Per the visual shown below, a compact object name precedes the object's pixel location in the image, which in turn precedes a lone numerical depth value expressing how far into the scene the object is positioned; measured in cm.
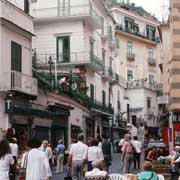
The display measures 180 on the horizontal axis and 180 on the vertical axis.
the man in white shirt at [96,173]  1224
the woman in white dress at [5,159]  1100
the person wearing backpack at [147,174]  1277
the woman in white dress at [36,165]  1129
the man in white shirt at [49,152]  2430
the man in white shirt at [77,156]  1795
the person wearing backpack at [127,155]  2339
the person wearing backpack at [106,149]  2162
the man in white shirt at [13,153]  1361
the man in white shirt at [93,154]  1795
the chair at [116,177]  1329
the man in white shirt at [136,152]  2640
